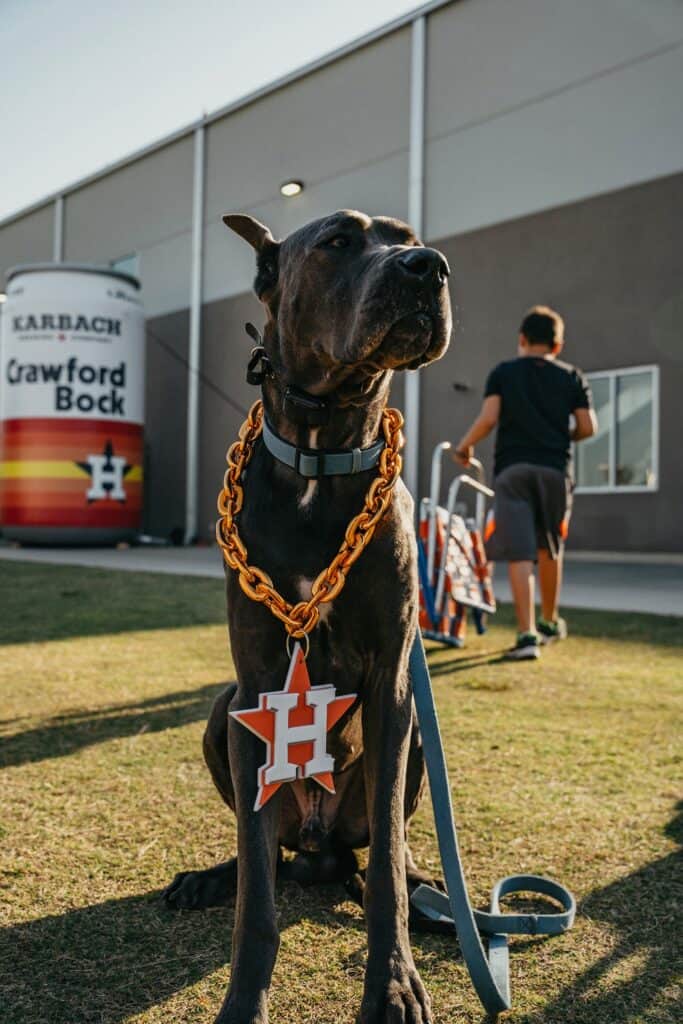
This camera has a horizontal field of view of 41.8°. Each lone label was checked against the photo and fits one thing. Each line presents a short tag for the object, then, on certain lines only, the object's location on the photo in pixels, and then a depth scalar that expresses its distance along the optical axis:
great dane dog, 1.56
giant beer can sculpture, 14.02
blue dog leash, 1.50
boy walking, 4.91
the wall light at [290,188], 12.41
